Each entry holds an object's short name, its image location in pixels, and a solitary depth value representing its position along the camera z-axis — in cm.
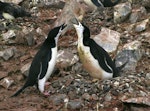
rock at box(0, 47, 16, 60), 1492
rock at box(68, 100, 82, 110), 1153
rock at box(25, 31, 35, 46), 1603
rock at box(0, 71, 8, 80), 1389
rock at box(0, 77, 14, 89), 1334
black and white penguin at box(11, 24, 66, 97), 1254
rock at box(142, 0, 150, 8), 1690
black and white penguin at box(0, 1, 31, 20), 1827
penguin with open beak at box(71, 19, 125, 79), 1262
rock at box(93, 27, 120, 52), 1473
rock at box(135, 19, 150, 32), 1545
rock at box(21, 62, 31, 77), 1369
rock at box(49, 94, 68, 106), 1191
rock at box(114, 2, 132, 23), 1659
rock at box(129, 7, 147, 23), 1639
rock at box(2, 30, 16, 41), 1626
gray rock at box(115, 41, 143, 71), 1378
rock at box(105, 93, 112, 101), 1156
